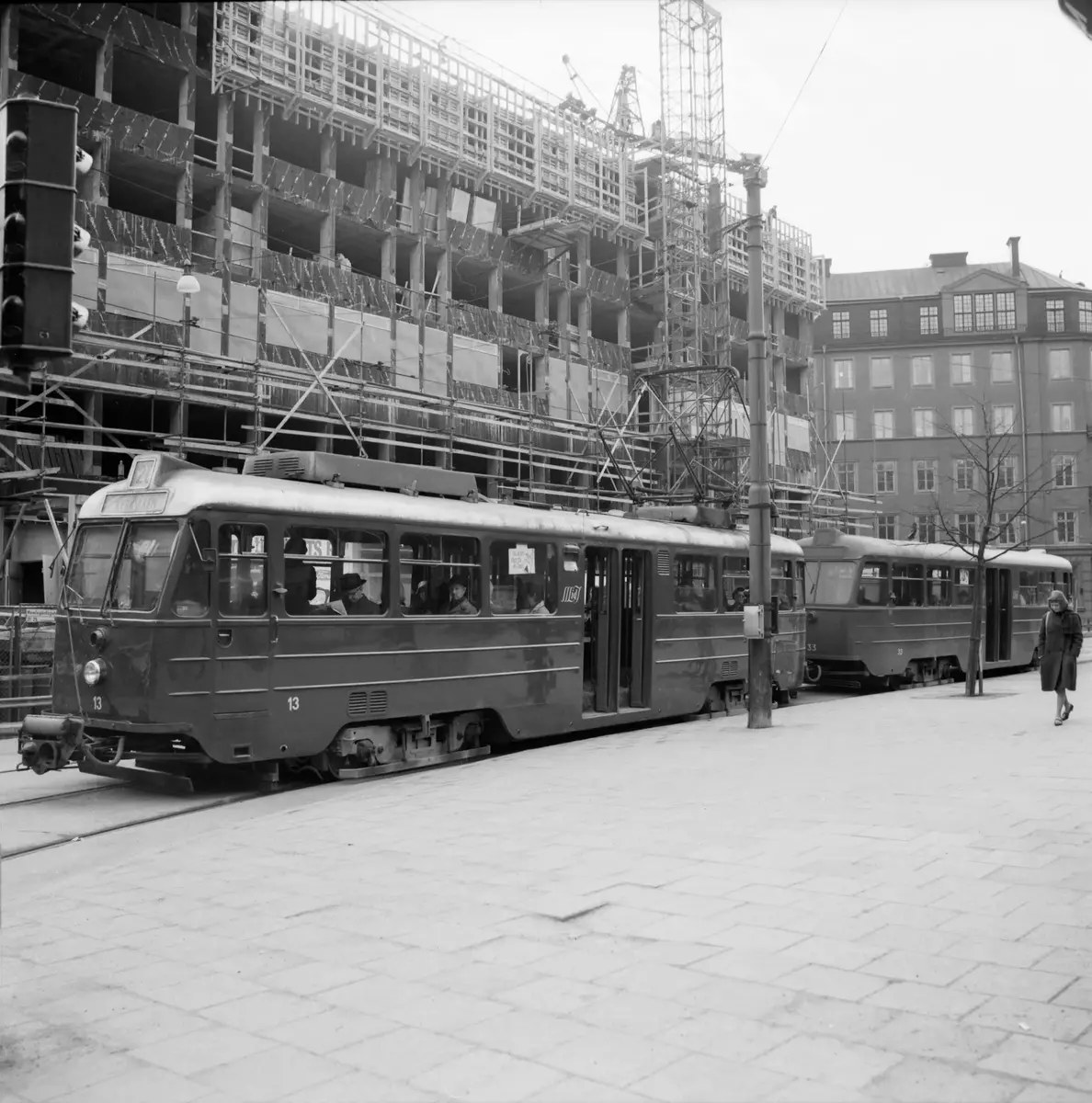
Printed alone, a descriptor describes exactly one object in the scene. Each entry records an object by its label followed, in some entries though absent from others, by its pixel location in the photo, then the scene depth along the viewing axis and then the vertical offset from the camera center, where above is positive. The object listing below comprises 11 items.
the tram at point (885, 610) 22.89 -0.23
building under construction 23.41 +8.83
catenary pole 15.75 +1.48
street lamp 20.52 +5.17
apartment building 64.94 +12.00
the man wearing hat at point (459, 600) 12.88 -0.01
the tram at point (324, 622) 10.48 -0.22
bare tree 60.30 +6.21
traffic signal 4.66 +1.44
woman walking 15.27 -0.65
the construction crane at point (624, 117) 36.62 +15.42
